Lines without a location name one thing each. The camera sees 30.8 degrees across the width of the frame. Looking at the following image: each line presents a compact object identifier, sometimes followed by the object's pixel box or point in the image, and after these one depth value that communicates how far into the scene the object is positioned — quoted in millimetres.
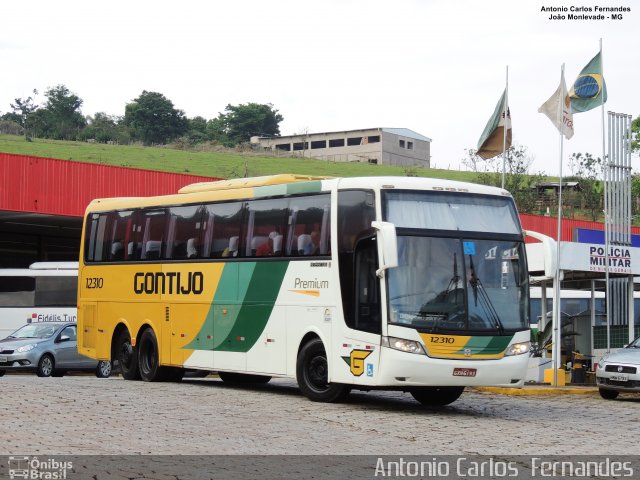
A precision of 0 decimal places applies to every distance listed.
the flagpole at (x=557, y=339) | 24984
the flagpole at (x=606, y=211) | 26441
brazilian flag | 29188
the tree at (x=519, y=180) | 78750
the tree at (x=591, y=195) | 80500
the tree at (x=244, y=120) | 153125
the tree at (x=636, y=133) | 62216
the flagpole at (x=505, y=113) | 29022
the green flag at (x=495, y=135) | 29766
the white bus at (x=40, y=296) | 39531
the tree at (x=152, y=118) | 137750
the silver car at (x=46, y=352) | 31250
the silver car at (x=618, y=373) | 21797
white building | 144000
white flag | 27875
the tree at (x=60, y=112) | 131375
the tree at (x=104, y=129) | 123750
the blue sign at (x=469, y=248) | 17188
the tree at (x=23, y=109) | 140125
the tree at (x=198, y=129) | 144500
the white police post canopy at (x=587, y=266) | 25011
